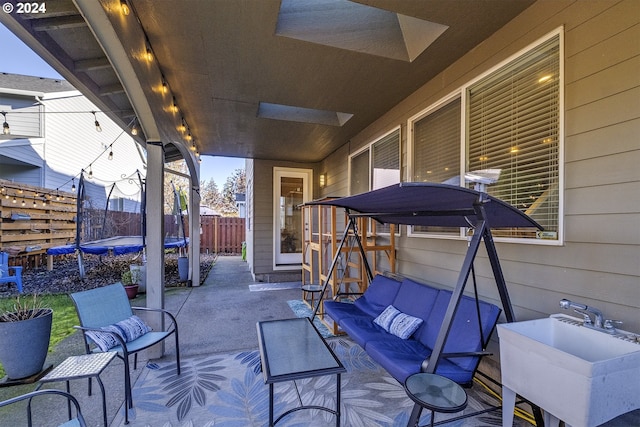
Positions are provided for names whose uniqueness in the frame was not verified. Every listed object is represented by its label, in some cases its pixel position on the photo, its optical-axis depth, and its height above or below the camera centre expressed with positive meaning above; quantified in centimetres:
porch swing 158 -1
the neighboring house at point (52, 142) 744 +199
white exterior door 699 -5
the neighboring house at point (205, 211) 1704 -13
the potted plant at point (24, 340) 242 -121
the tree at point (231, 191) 2578 +183
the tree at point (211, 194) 2757 +149
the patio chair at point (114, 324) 219 -102
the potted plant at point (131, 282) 517 -151
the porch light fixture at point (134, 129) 324 +96
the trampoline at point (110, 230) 586 -59
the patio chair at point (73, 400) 128 -98
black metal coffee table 188 -116
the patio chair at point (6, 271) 490 -118
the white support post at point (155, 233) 296 -27
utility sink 122 -78
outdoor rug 206 -160
